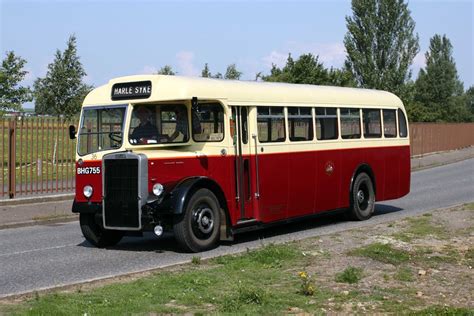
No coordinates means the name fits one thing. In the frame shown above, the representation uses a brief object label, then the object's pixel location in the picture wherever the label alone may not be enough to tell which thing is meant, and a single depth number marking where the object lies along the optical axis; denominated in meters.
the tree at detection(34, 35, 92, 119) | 31.45
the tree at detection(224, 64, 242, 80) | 48.12
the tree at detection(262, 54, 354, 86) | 44.06
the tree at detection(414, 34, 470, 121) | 87.94
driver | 10.73
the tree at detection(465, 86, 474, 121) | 107.81
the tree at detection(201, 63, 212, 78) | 45.81
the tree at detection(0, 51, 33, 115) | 28.48
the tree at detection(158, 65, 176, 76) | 43.41
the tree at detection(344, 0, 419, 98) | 59.12
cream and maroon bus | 10.27
